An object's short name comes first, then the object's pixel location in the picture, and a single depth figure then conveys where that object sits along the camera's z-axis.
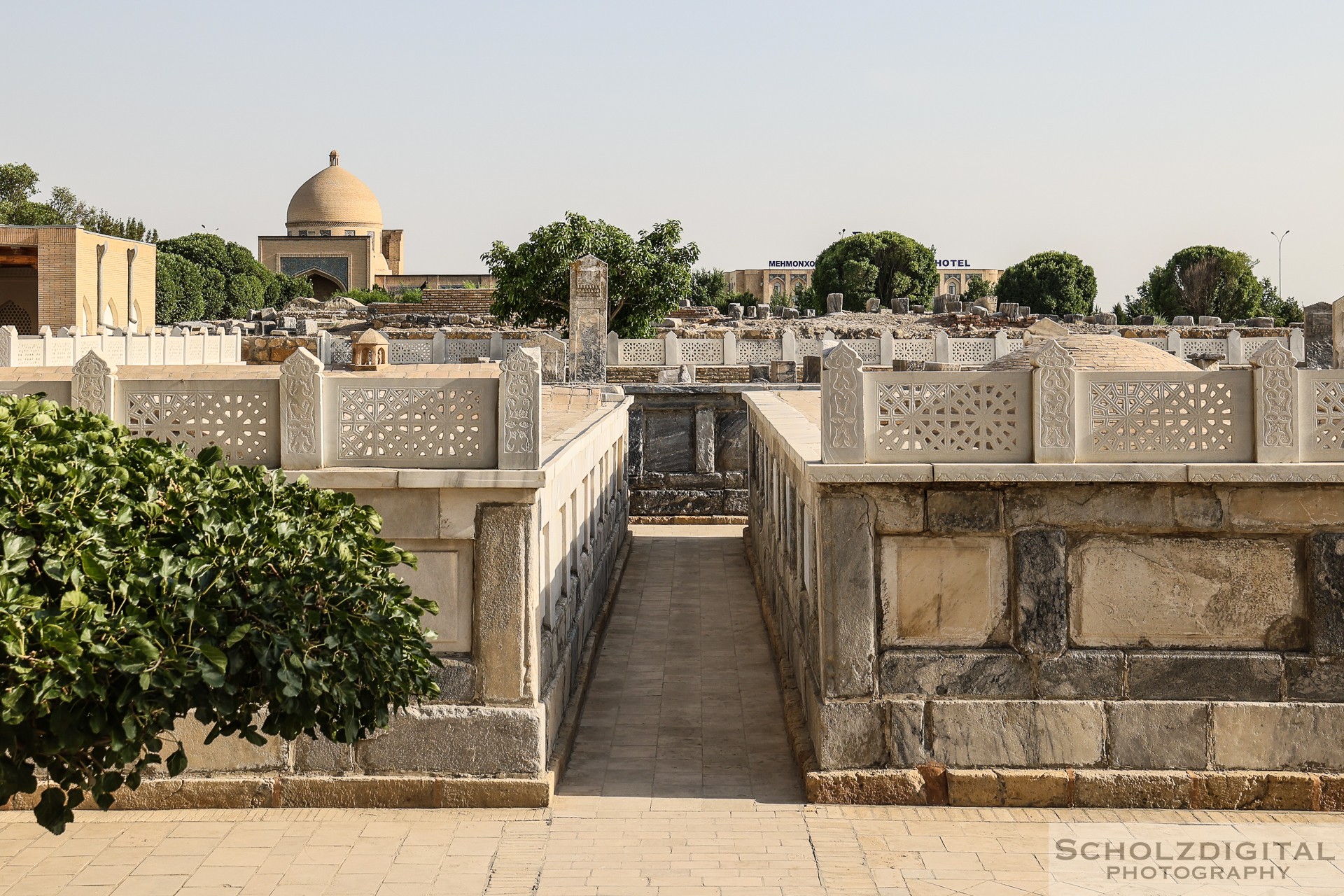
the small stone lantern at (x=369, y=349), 24.06
